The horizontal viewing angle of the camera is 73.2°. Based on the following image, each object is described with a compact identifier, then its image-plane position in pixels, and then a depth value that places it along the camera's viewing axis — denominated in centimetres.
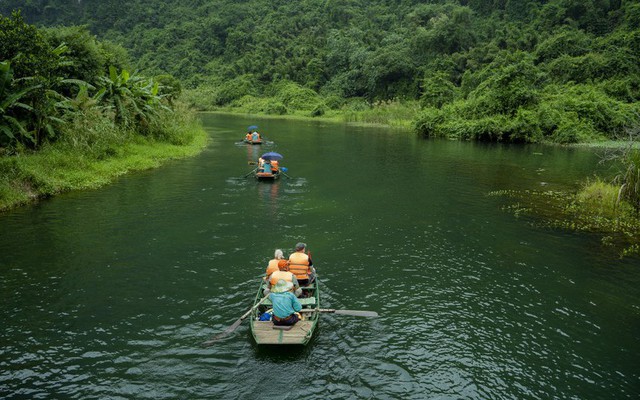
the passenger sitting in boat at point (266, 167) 2800
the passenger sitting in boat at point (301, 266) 1238
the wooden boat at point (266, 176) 2788
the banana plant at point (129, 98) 3194
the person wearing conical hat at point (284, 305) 1014
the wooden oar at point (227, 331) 1029
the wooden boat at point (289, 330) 965
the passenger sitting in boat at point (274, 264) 1216
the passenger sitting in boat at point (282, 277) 1117
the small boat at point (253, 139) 4681
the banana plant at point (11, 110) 2108
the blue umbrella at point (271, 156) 2741
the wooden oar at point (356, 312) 1110
